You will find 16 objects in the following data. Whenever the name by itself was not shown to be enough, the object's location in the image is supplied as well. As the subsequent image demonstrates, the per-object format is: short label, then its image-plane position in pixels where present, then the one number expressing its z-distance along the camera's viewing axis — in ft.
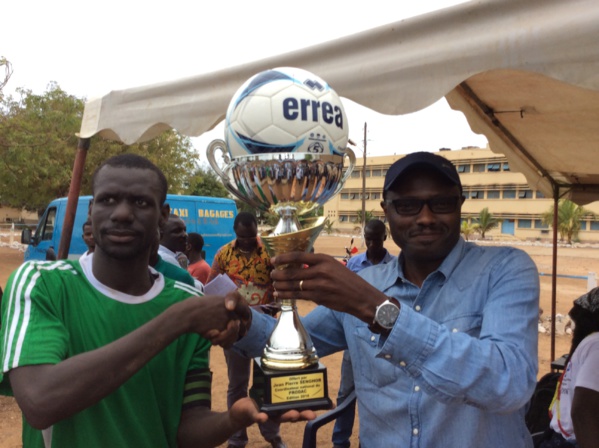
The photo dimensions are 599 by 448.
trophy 4.63
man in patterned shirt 14.24
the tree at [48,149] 49.47
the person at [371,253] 13.37
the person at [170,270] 7.55
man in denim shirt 4.05
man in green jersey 4.02
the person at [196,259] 17.88
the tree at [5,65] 38.86
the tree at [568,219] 109.29
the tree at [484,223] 122.11
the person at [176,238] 15.29
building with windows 143.02
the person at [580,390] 7.05
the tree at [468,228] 111.34
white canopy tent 5.57
